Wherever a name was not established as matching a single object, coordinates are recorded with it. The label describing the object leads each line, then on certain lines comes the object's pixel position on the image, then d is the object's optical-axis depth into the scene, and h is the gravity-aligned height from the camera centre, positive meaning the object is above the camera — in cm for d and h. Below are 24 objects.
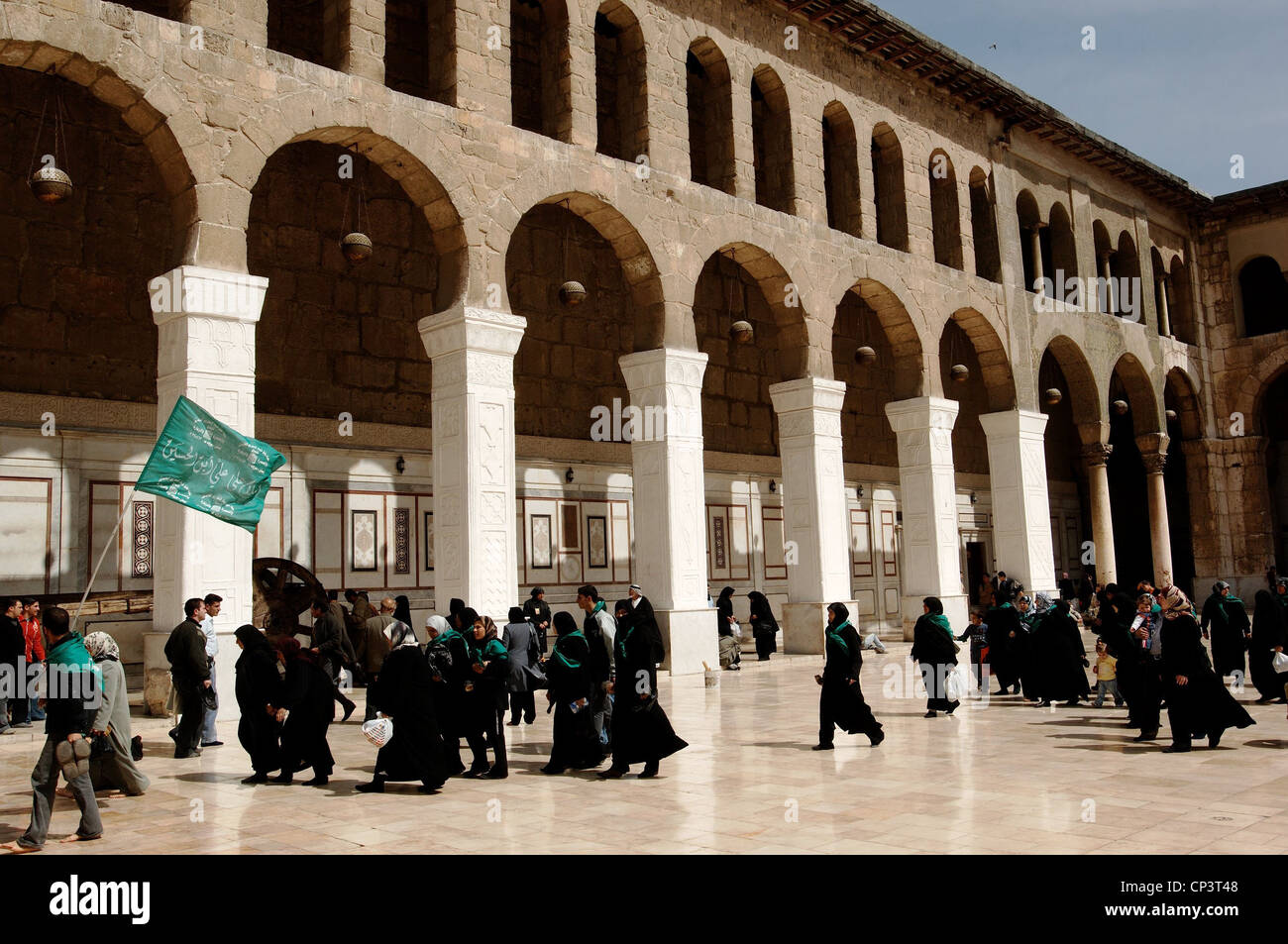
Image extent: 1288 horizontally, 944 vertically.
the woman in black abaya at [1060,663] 1143 -82
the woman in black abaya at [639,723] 782 -89
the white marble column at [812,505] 1697 +132
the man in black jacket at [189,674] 880 -49
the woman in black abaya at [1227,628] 1128 -53
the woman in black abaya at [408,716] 736 -75
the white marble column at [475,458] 1254 +166
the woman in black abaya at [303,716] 777 -75
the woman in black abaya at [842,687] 899 -79
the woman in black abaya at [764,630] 1736 -58
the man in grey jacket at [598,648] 823 -37
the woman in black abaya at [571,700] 812 -74
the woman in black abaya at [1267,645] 1080 -68
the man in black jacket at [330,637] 1121 -30
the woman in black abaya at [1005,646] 1231 -69
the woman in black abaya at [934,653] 1077 -64
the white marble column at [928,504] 1892 +143
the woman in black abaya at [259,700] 786 -63
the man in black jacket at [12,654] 1034 -33
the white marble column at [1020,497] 2092 +166
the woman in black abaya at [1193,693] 852 -89
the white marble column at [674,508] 1479 +118
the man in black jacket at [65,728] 584 -59
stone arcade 1147 +450
